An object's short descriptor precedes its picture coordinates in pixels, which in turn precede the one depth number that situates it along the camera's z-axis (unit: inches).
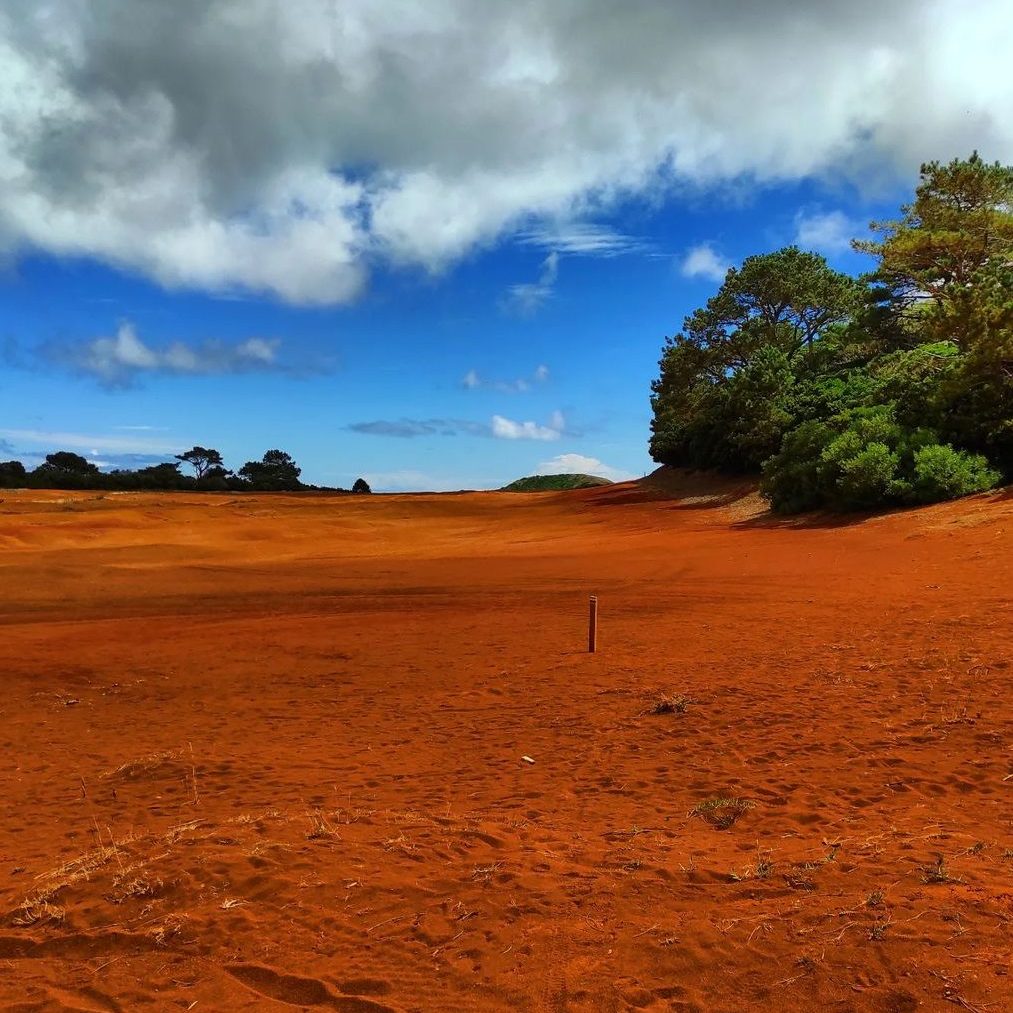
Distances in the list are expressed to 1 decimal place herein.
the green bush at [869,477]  879.1
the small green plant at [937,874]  148.3
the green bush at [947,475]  826.2
